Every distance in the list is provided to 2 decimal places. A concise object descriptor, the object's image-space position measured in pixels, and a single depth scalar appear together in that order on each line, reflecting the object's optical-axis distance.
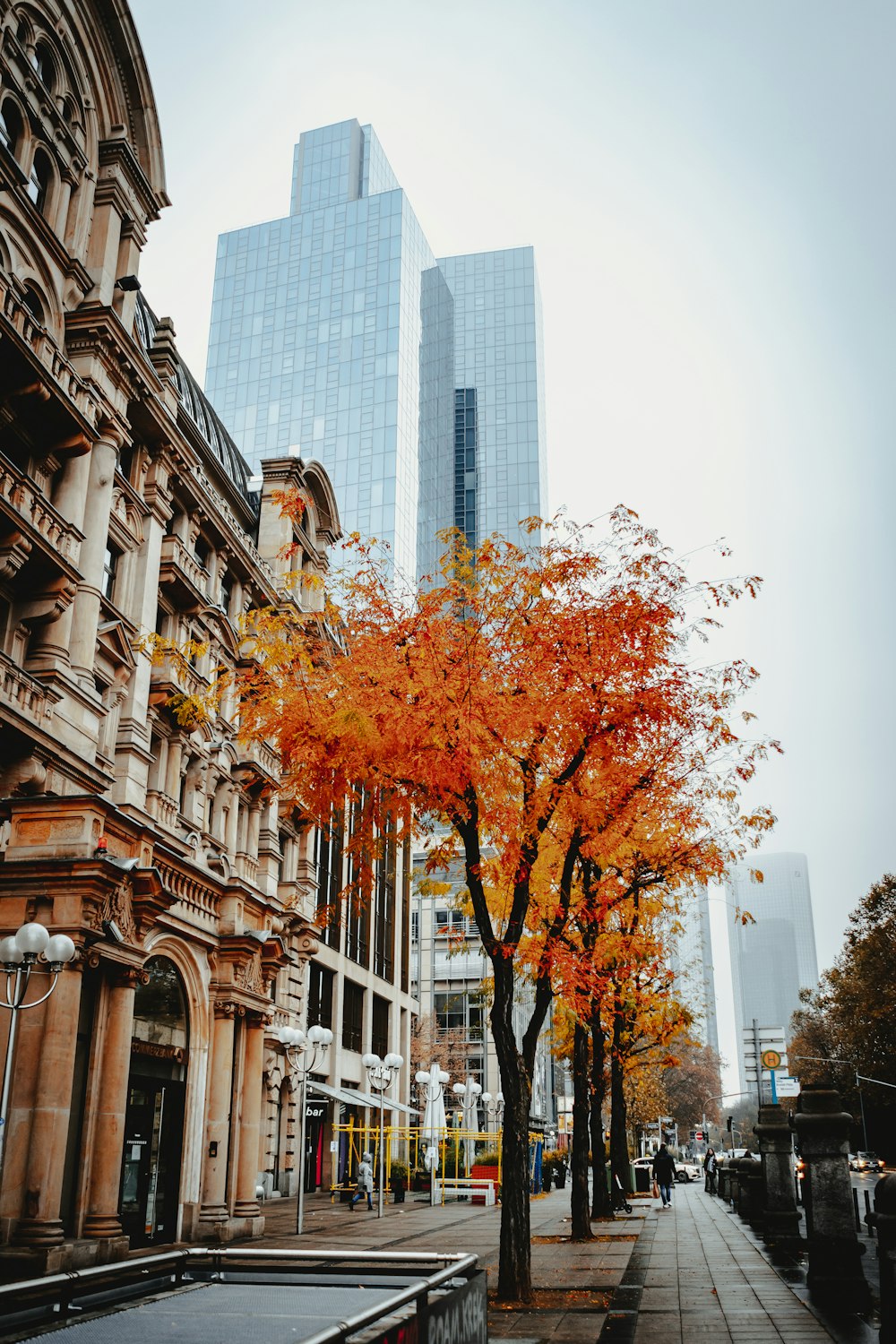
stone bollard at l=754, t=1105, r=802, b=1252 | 22.20
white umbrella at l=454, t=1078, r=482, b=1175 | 41.96
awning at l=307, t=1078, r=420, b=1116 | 34.66
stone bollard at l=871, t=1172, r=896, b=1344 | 9.81
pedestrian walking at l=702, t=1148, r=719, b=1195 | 47.96
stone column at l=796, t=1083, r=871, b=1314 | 14.15
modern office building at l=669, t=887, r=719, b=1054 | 31.04
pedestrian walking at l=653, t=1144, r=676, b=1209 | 33.41
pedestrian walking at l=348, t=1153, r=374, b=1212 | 34.42
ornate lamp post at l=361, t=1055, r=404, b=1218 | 32.48
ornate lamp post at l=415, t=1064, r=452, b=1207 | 36.59
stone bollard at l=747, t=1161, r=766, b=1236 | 27.13
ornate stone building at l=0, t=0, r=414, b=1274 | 17.88
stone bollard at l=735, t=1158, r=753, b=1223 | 27.98
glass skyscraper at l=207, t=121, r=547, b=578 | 130.25
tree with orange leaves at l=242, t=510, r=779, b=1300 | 16.00
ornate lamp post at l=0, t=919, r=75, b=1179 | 14.31
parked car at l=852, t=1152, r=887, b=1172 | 68.94
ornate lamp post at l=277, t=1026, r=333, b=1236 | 24.55
